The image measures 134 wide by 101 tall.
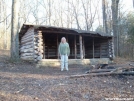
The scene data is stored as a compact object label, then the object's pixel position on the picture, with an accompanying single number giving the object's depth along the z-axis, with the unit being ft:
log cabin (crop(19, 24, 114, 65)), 31.37
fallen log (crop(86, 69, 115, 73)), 18.47
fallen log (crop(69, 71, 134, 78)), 16.59
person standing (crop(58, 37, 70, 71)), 24.12
